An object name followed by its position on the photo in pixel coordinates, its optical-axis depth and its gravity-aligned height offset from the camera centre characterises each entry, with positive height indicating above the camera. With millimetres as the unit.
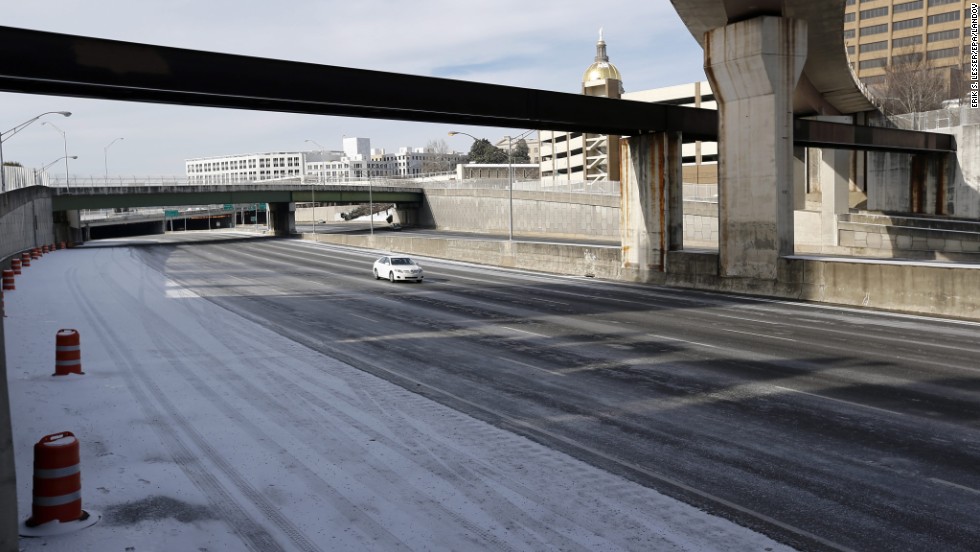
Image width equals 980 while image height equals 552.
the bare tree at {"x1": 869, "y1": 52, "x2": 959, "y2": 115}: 87125 +18325
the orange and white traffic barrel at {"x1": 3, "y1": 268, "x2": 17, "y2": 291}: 30094 -1286
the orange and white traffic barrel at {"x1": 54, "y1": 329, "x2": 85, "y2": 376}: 14641 -2113
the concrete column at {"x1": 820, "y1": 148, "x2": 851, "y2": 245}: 50906 +2940
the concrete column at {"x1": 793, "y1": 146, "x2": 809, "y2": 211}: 56312 +3955
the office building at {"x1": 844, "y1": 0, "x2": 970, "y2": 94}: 120562 +32928
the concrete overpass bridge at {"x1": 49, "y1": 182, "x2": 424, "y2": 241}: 74438 +5516
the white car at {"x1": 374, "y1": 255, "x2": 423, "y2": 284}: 36062 -1535
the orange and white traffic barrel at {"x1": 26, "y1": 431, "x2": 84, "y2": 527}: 7551 -2441
